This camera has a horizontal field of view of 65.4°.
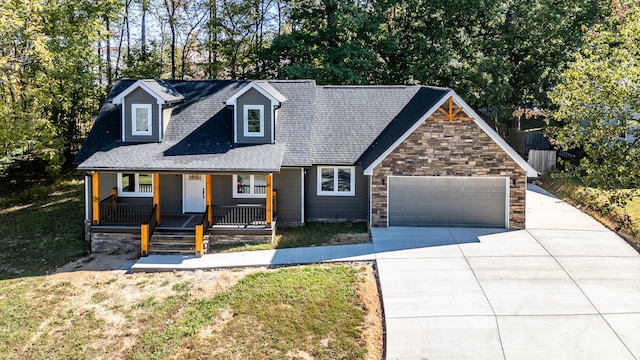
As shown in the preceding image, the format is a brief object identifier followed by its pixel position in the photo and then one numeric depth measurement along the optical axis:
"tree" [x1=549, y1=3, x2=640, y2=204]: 12.98
